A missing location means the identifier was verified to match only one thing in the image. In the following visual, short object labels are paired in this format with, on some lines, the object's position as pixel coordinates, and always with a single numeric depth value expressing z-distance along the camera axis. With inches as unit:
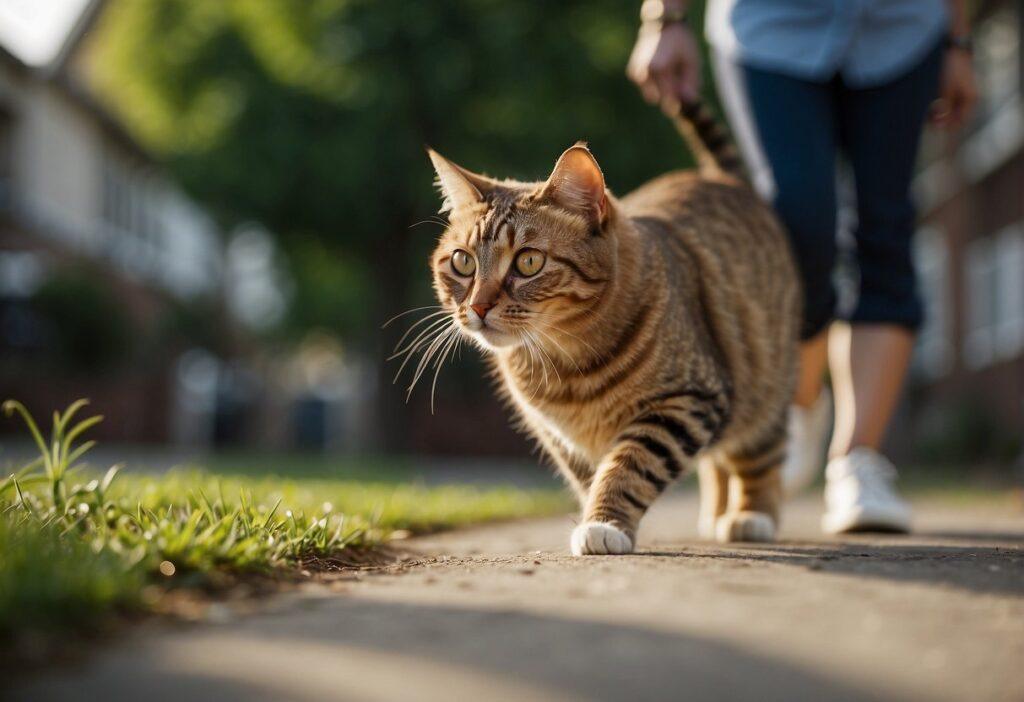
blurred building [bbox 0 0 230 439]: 544.1
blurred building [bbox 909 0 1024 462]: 438.9
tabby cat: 102.0
